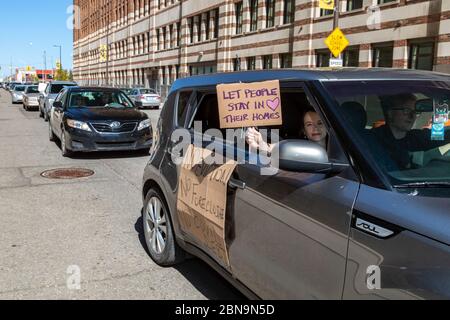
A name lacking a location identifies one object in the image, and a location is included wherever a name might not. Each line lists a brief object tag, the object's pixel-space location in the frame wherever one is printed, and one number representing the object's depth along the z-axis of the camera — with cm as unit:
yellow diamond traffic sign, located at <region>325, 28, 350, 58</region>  1606
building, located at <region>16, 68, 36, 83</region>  13292
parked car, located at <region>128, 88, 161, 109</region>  3331
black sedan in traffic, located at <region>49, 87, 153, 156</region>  985
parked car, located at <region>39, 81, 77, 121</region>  1927
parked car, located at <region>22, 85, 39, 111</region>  2744
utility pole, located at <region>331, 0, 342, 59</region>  1690
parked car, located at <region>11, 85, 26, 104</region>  3675
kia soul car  195
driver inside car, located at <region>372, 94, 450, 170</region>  246
